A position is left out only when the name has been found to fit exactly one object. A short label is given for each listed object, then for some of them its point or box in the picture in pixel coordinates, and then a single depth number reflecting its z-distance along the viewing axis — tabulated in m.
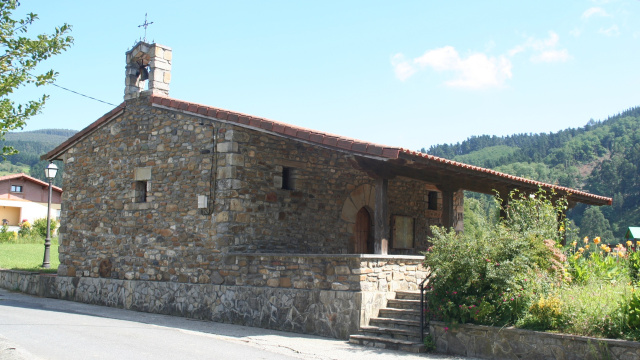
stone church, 9.13
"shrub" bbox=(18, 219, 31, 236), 32.86
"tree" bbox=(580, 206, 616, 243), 46.59
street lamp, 16.45
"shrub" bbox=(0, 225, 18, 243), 30.52
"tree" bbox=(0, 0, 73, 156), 11.02
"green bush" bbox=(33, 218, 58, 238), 32.48
